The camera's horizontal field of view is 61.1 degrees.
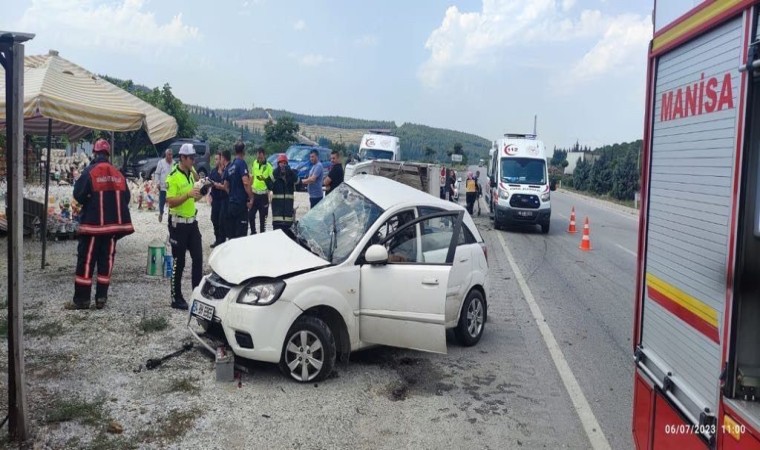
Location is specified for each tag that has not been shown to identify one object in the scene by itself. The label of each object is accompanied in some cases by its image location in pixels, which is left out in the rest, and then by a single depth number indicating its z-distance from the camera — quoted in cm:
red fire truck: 267
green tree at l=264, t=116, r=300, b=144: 5369
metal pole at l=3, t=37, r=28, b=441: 413
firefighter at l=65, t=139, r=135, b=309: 761
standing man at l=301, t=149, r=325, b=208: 1291
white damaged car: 563
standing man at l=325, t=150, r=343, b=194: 1284
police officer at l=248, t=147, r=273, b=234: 1180
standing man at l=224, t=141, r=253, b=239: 1089
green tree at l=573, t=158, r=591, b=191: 5946
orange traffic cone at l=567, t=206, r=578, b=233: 2044
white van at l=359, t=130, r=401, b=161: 2911
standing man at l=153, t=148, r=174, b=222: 1534
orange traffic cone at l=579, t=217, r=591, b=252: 1639
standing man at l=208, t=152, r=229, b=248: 1123
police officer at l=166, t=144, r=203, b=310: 790
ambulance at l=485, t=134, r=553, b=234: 1916
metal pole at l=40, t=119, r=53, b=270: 987
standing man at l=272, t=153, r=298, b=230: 1129
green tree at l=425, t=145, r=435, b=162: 6681
